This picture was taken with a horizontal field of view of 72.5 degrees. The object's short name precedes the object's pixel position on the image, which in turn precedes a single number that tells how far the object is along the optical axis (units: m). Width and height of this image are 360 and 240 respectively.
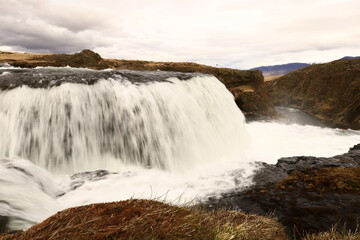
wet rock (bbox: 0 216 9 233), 3.44
